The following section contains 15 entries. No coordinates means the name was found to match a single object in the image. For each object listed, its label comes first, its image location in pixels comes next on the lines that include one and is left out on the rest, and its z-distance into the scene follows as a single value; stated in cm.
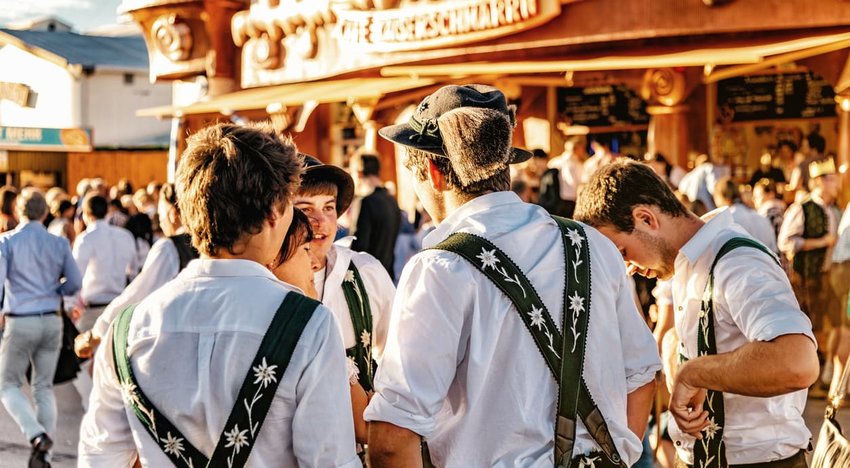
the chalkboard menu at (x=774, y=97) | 1365
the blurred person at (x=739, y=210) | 890
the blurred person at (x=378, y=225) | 920
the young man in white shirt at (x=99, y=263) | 912
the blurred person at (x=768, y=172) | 1373
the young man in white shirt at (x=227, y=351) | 236
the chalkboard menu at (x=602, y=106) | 1543
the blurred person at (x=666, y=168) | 1158
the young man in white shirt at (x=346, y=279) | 374
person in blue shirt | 782
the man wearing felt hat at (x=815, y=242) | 973
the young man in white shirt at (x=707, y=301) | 319
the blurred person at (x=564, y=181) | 1169
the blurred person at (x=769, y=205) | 1049
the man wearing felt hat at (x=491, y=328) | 261
